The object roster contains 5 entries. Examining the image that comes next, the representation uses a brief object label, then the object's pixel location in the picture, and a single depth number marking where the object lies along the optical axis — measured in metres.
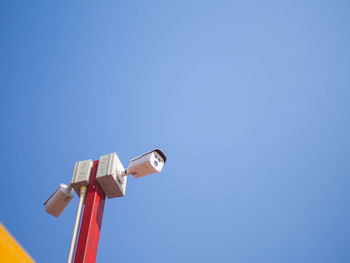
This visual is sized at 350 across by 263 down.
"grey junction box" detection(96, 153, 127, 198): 2.63
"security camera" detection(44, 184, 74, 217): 2.77
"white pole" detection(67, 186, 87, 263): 2.25
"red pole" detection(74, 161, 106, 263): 2.22
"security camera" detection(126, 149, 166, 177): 2.70
